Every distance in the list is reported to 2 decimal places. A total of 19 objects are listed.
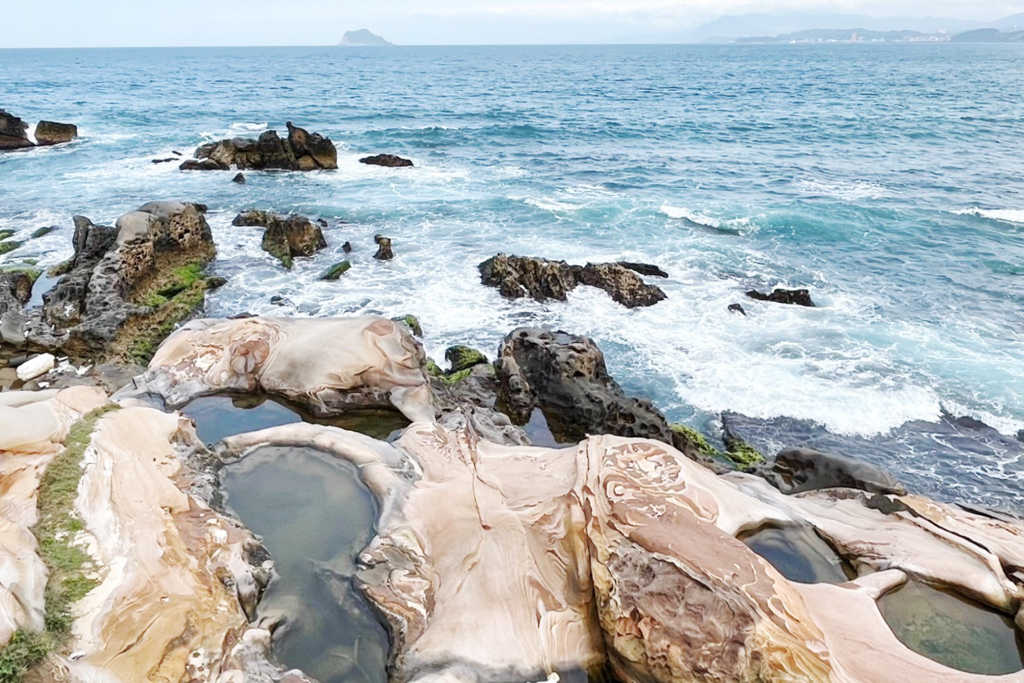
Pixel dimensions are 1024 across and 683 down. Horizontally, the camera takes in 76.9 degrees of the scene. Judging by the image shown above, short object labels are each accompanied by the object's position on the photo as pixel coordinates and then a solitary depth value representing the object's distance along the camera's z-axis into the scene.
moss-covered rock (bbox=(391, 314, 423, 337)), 16.17
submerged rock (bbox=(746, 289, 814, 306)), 18.66
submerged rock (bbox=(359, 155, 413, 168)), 36.25
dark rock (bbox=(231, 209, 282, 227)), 24.08
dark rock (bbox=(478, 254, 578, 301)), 18.58
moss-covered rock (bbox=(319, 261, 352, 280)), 19.66
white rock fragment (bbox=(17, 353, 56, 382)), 13.34
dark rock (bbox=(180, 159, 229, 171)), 33.62
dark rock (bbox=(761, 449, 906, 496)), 10.21
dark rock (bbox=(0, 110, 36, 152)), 39.09
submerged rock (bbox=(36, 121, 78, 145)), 40.97
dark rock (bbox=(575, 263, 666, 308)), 18.39
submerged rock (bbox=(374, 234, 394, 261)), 21.27
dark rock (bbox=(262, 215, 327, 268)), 21.22
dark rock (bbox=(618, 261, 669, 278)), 20.48
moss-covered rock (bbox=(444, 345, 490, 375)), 14.67
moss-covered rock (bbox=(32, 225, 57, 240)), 22.55
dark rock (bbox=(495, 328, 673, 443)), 11.96
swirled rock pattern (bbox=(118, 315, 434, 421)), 11.07
